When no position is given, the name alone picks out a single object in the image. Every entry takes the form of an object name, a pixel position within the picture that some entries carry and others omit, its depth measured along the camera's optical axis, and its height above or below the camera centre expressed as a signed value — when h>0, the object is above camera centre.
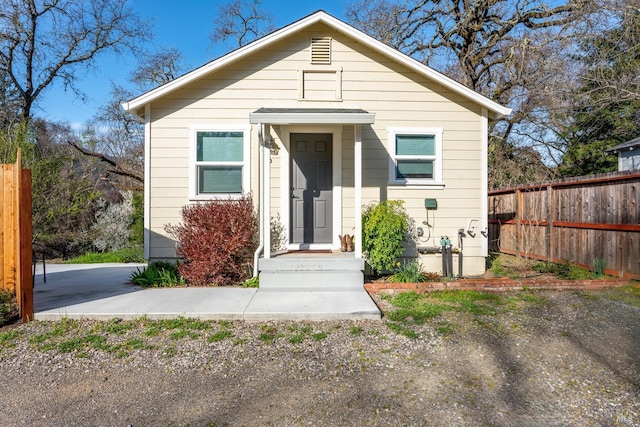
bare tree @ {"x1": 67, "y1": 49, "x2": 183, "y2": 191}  18.39 +5.01
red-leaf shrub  5.98 -0.48
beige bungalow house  6.78 +1.42
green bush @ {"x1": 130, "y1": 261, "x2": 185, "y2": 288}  6.13 -1.12
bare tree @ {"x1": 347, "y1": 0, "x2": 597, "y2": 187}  13.07 +6.61
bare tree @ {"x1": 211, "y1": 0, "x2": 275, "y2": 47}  20.47 +11.27
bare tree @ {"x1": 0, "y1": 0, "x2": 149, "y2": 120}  14.20 +7.46
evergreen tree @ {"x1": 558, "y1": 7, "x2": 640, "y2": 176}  12.02 +4.17
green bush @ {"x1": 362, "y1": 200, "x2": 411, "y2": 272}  6.22 -0.38
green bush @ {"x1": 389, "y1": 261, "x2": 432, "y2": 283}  6.11 -1.07
